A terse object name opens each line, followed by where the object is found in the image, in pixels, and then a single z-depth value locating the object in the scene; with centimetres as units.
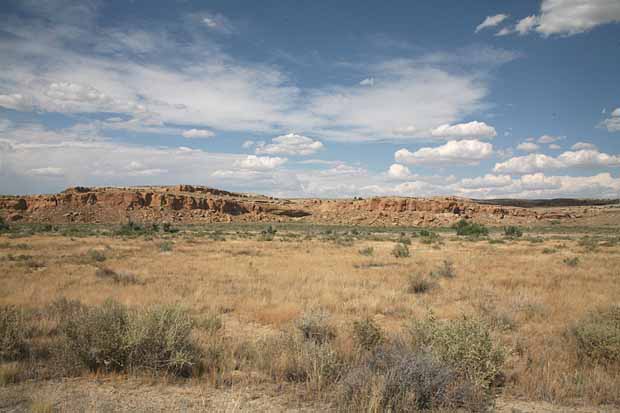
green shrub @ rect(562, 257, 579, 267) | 1679
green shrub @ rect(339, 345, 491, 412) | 382
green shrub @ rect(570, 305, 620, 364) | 533
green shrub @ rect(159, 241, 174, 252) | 2211
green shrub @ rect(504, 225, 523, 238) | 4000
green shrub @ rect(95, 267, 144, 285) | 1198
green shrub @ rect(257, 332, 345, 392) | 460
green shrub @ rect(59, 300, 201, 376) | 497
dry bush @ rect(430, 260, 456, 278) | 1381
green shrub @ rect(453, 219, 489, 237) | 4181
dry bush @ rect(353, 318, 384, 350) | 584
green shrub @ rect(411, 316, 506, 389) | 456
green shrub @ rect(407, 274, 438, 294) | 1134
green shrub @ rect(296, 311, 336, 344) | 637
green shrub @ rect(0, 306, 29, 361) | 520
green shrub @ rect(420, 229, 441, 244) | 3115
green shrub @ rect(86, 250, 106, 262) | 1705
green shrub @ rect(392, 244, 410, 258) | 2078
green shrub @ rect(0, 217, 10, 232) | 3768
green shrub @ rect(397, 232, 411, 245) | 3064
